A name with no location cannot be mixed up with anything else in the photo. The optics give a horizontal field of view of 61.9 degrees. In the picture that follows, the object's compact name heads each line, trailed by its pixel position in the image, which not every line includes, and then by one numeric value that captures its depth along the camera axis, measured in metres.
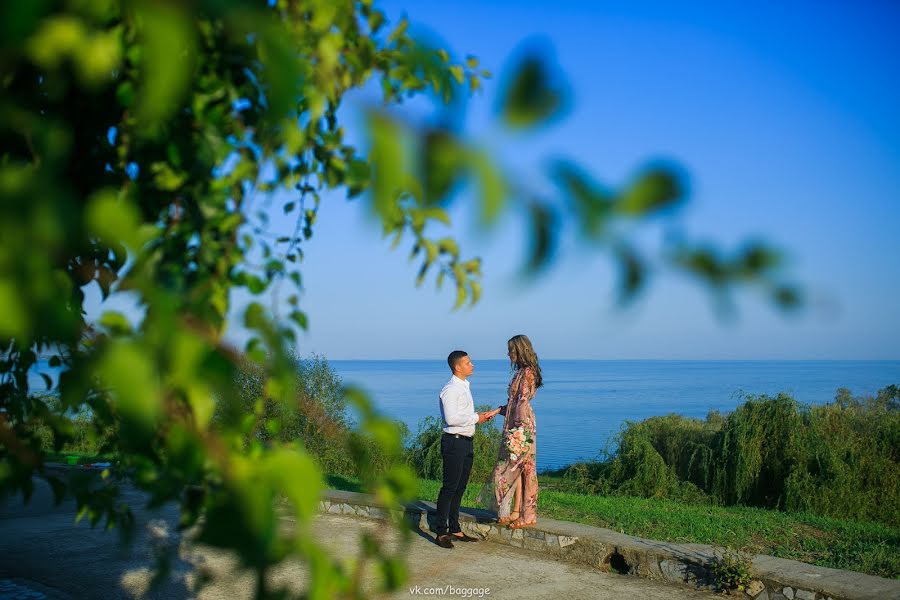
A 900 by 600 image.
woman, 7.03
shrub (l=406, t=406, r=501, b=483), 11.88
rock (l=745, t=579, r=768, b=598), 5.10
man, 6.99
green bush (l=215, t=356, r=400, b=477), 10.92
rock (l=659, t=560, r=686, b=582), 5.66
